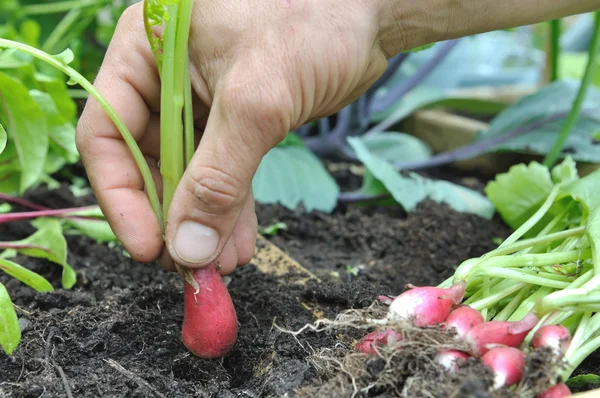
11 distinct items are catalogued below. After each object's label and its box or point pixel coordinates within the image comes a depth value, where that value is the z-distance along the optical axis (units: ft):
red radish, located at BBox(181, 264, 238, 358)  1.42
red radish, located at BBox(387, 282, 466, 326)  1.32
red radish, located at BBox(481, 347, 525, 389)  1.25
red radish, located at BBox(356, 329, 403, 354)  1.32
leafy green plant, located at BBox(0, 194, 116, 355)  1.48
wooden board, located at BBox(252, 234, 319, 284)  1.64
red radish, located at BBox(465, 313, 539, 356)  1.29
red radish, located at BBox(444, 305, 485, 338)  1.31
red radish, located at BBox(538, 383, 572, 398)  1.26
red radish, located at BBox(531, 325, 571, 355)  1.28
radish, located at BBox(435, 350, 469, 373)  1.28
